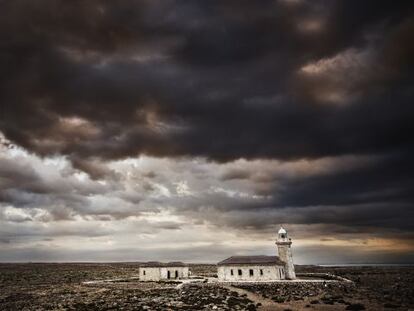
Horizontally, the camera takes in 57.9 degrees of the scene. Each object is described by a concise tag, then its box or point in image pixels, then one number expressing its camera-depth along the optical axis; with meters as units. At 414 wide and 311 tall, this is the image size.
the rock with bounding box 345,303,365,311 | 33.50
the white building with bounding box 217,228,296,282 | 61.88
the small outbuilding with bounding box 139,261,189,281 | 71.06
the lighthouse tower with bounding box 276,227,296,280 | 64.56
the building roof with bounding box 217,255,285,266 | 62.70
